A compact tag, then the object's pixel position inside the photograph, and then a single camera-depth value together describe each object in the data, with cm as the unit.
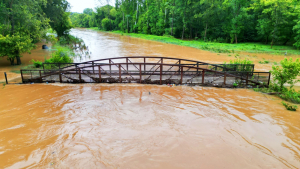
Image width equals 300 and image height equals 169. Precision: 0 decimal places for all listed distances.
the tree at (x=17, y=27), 1662
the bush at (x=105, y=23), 8747
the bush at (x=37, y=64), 1808
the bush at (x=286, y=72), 1072
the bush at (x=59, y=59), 1714
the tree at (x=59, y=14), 2850
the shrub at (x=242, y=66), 1514
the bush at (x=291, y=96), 1055
